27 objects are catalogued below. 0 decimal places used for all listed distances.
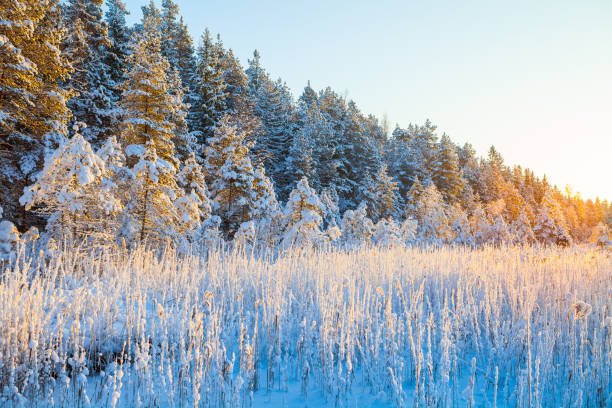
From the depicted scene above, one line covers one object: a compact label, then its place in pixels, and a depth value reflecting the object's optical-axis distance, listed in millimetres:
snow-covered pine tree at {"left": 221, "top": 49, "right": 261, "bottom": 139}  30062
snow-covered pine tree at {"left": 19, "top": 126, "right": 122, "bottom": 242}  6980
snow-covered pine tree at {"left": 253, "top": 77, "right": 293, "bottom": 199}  33588
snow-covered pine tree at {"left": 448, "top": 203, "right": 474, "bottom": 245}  22461
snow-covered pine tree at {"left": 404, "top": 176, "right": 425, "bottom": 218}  33438
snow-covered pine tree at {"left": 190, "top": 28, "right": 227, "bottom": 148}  31781
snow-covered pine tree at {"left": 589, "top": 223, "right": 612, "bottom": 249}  17745
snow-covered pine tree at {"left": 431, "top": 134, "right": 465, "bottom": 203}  44156
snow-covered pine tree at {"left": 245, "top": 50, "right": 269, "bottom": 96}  42244
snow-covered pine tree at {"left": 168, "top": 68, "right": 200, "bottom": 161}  23295
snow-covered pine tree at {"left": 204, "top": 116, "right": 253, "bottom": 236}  17094
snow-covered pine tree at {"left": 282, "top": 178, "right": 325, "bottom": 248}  12773
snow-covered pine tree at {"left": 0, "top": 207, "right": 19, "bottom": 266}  7294
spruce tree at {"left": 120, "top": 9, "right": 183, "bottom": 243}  10203
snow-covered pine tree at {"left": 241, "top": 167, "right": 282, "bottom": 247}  15895
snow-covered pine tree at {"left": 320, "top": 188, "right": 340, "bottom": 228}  20875
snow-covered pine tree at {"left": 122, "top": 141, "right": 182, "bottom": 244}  9914
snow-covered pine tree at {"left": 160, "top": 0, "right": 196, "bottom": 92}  34375
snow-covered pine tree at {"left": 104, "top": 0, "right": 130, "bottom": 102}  24641
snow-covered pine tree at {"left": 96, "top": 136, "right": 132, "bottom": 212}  8245
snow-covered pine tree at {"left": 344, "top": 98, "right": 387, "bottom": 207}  37188
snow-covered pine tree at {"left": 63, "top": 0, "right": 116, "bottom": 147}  19438
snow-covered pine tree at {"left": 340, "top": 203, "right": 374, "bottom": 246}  18430
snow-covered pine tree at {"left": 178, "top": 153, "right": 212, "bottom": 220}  16547
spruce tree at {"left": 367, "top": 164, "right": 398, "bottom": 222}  34188
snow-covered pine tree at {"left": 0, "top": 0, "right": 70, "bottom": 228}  11930
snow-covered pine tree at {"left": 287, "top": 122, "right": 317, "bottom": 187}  30750
